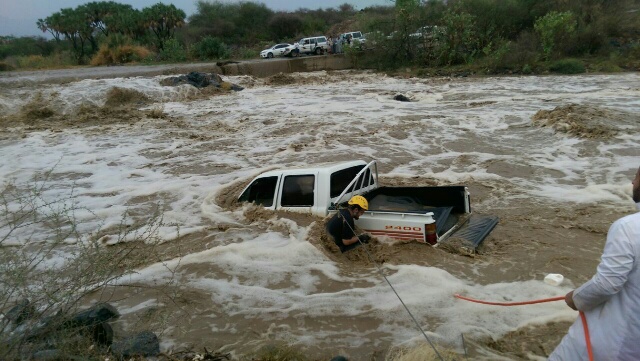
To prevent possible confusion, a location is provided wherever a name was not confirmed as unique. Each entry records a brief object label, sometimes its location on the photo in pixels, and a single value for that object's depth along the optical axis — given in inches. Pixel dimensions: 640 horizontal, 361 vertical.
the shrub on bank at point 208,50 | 1628.9
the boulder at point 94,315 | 170.1
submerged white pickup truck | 250.8
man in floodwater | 241.0
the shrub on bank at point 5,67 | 1407.5
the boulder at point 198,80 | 1040.8
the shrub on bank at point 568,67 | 1074.1
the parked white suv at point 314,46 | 1541.6
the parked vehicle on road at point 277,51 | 1558.8
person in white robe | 94.7
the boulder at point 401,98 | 837.4
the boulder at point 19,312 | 141.4
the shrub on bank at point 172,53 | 1608.5
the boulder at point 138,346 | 160.6
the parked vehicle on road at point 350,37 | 1496.8
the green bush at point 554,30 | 1157.7
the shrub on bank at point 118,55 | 1605.6
